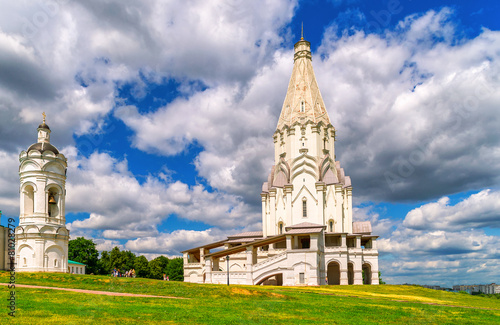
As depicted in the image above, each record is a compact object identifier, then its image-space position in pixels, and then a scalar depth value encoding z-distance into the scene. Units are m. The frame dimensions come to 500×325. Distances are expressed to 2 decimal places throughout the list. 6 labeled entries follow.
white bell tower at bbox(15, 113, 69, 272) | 39.62
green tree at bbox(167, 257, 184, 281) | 90.62
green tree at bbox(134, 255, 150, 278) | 79.86
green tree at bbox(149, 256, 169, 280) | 81.81
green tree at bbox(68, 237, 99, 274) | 72.69
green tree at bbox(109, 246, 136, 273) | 77.01
